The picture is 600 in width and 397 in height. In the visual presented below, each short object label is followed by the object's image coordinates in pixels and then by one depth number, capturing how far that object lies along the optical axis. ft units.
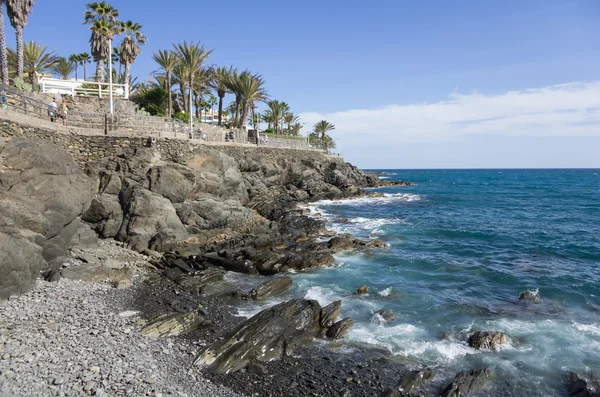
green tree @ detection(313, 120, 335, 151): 351.52
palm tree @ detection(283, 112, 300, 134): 298.56
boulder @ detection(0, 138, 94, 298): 42.34
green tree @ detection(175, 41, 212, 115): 141.38
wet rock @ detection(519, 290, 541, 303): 54.95
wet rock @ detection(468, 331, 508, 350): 41.04
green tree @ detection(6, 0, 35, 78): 105.31
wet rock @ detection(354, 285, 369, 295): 56.56
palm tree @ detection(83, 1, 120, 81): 123.34
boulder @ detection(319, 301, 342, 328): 44.50
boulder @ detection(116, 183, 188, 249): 71.72
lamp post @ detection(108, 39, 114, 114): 99.14
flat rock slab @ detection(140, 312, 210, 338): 39.52
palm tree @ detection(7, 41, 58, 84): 144.36
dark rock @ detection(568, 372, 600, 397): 32.96
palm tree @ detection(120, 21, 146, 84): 147.84
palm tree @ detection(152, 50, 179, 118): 147.13
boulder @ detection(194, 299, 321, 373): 35.47
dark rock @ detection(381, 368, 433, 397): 32.07
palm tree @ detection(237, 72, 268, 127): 169.27
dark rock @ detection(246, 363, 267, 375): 34.35
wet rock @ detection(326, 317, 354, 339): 42.58
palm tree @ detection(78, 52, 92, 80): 204.03
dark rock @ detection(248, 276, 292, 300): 53.42
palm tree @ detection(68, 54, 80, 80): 209.36
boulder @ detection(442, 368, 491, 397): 32.45
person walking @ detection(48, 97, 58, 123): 81.20
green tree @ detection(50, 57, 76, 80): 187.18
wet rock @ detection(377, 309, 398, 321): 48.03
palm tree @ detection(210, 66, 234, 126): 173.41
